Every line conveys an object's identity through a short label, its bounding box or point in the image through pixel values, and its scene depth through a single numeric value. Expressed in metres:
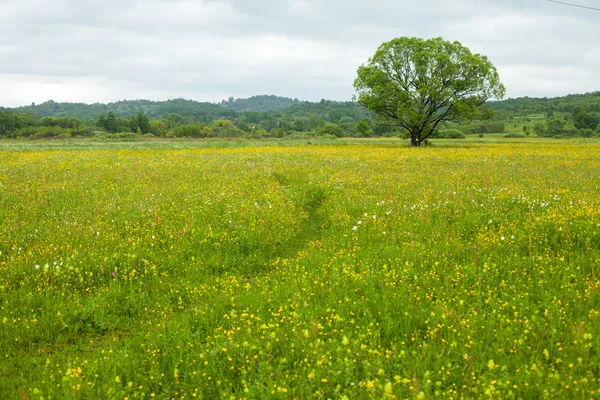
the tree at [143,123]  129.62
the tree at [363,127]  100.25
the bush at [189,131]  101.06
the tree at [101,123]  124.94
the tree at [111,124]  124.19
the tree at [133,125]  127.19
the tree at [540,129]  88.81
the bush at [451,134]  81.69
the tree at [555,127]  85.62
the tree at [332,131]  107.94
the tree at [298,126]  149.50
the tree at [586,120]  91.25
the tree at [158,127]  130.50
